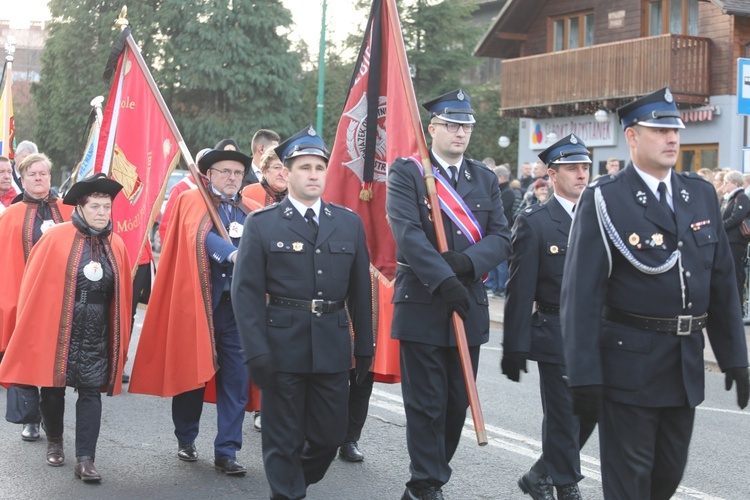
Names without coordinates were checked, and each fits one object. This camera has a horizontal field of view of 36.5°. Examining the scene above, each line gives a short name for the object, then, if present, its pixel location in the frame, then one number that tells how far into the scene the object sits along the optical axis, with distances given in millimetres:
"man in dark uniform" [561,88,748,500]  4480
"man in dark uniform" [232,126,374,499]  5504
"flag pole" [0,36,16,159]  12789
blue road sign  12336
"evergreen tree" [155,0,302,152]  38500
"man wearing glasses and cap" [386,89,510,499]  5719
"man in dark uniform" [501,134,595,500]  5852
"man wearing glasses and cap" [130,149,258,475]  7062
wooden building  25859
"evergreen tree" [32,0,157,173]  39438
